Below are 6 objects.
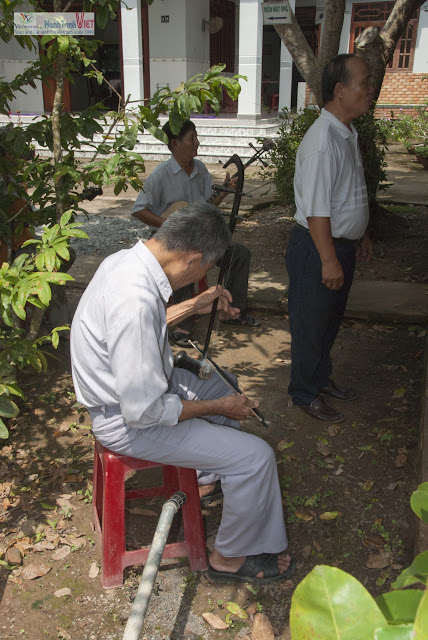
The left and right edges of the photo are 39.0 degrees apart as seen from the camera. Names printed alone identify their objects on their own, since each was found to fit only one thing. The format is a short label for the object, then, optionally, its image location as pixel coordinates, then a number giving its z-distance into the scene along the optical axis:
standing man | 3.31
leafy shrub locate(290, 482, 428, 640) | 0.66
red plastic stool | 2.57
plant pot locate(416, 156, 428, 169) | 12.78
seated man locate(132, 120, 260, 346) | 4.75
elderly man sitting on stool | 2.28
